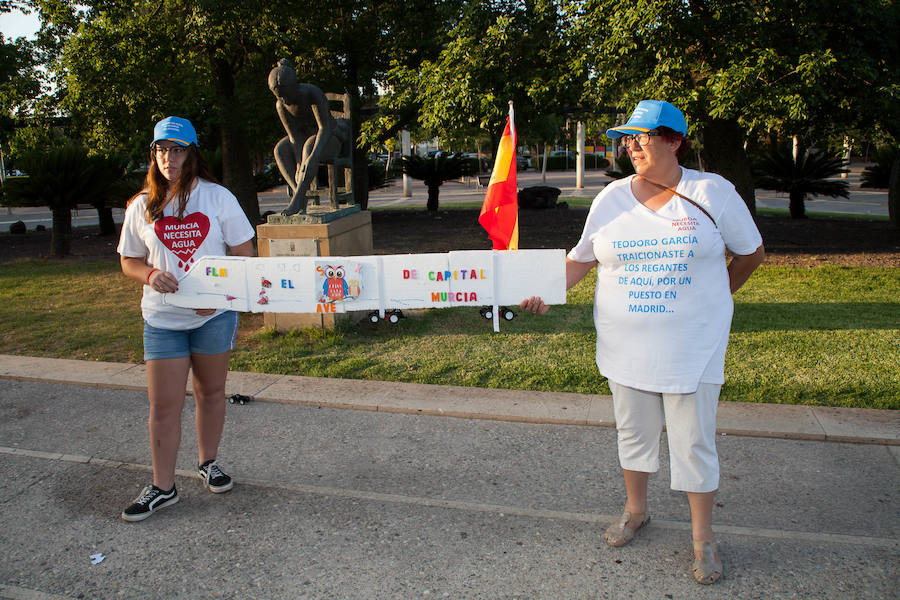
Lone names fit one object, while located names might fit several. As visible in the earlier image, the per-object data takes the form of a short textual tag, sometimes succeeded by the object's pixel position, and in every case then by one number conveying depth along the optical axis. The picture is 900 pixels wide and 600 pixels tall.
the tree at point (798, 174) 16.70
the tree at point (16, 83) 13.13
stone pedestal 7.12
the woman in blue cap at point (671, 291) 2.94
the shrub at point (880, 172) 21.46
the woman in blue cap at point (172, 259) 3.54
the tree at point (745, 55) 8.82
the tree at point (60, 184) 13.26
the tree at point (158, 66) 11.89
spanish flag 3.63
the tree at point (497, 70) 10.76
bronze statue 7.23
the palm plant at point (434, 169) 20.70
